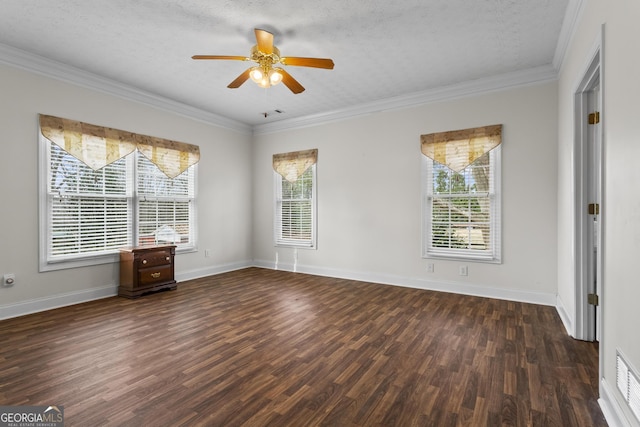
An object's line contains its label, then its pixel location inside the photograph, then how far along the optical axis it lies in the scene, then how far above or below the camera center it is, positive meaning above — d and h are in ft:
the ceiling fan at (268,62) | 9.84 +4.87
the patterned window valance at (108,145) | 12.84 +3.20
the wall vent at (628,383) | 4.92 -2.74
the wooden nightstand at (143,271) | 14.32 -2.62
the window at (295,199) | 19.52 +1.01
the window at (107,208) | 12.81 +0.27
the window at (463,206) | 14.23 +0.43
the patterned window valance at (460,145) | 14.07 +3.26
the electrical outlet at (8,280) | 11.52 -2.40
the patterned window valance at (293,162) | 19.38 +3.27
